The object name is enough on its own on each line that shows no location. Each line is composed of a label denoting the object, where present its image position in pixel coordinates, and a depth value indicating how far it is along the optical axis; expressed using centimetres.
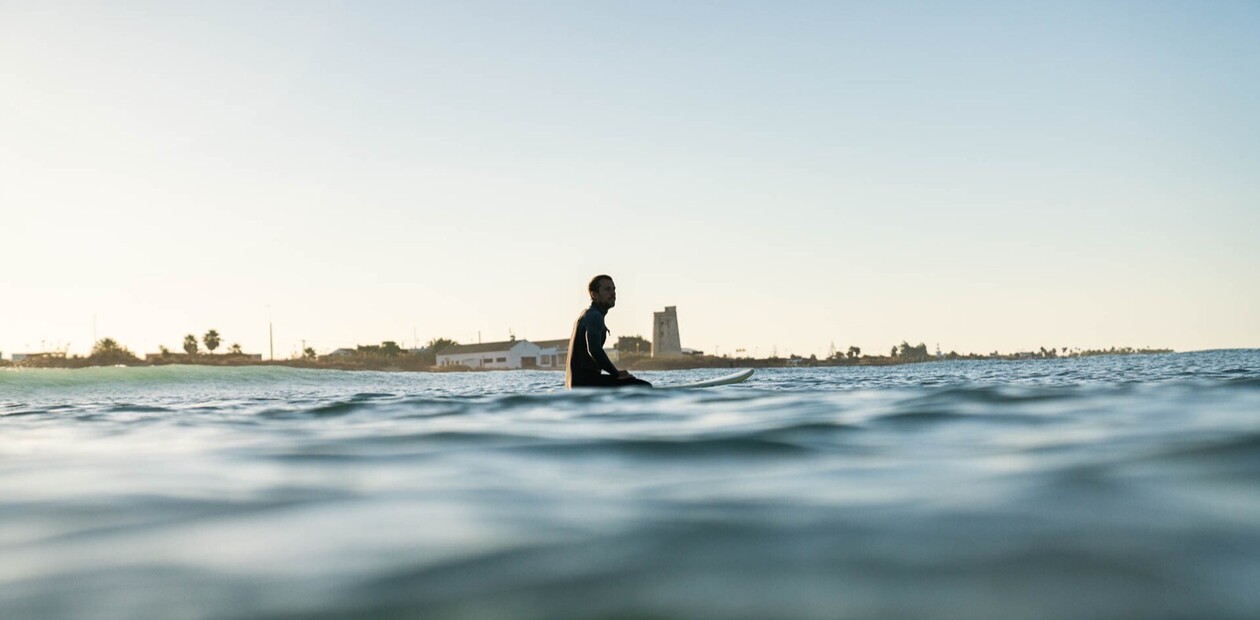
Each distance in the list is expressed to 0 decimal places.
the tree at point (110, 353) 7984
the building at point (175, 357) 8769
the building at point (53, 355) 7704
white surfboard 1083
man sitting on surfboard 981
